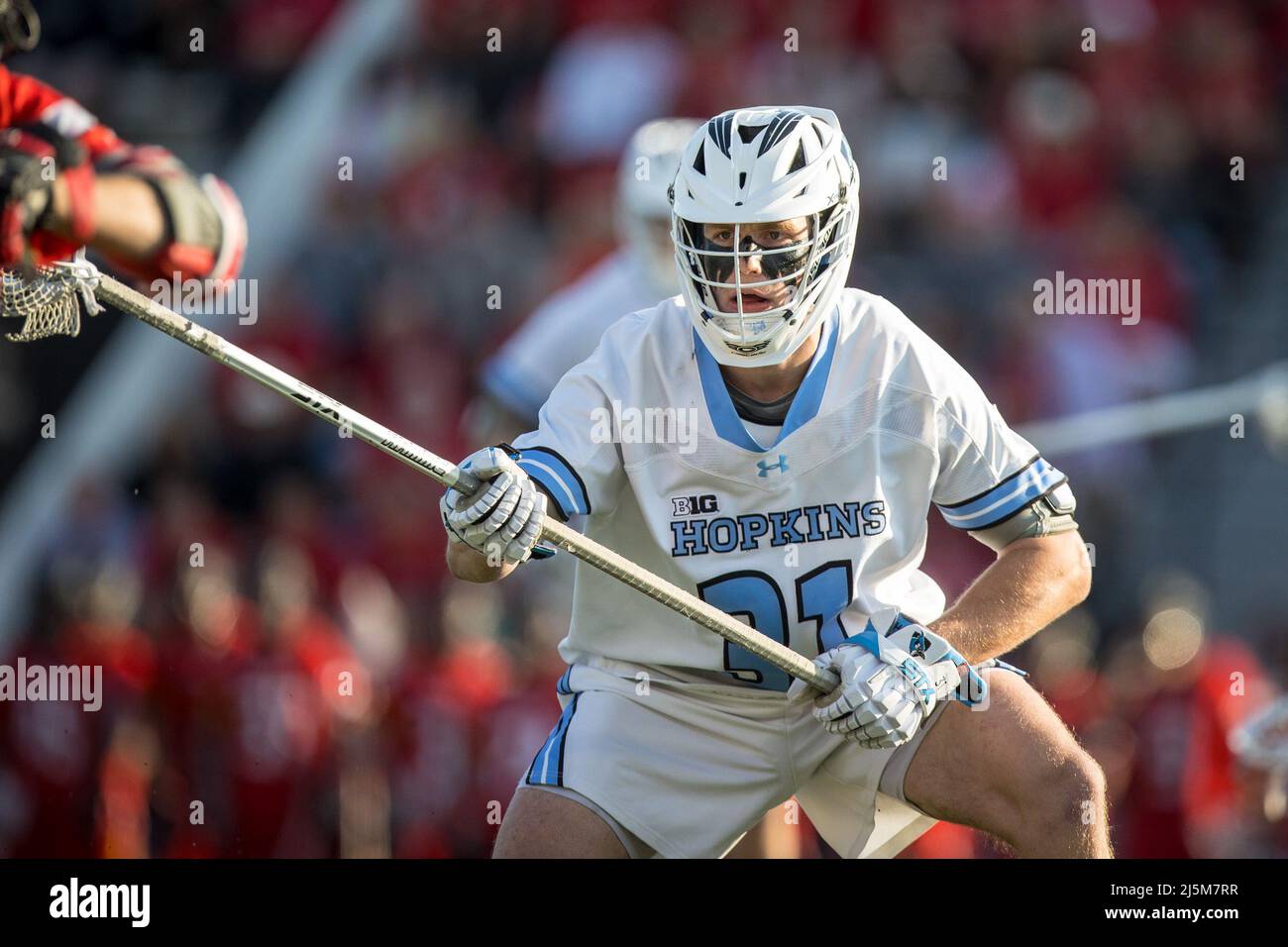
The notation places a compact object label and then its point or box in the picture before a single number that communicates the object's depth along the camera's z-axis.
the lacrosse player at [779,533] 8.17
